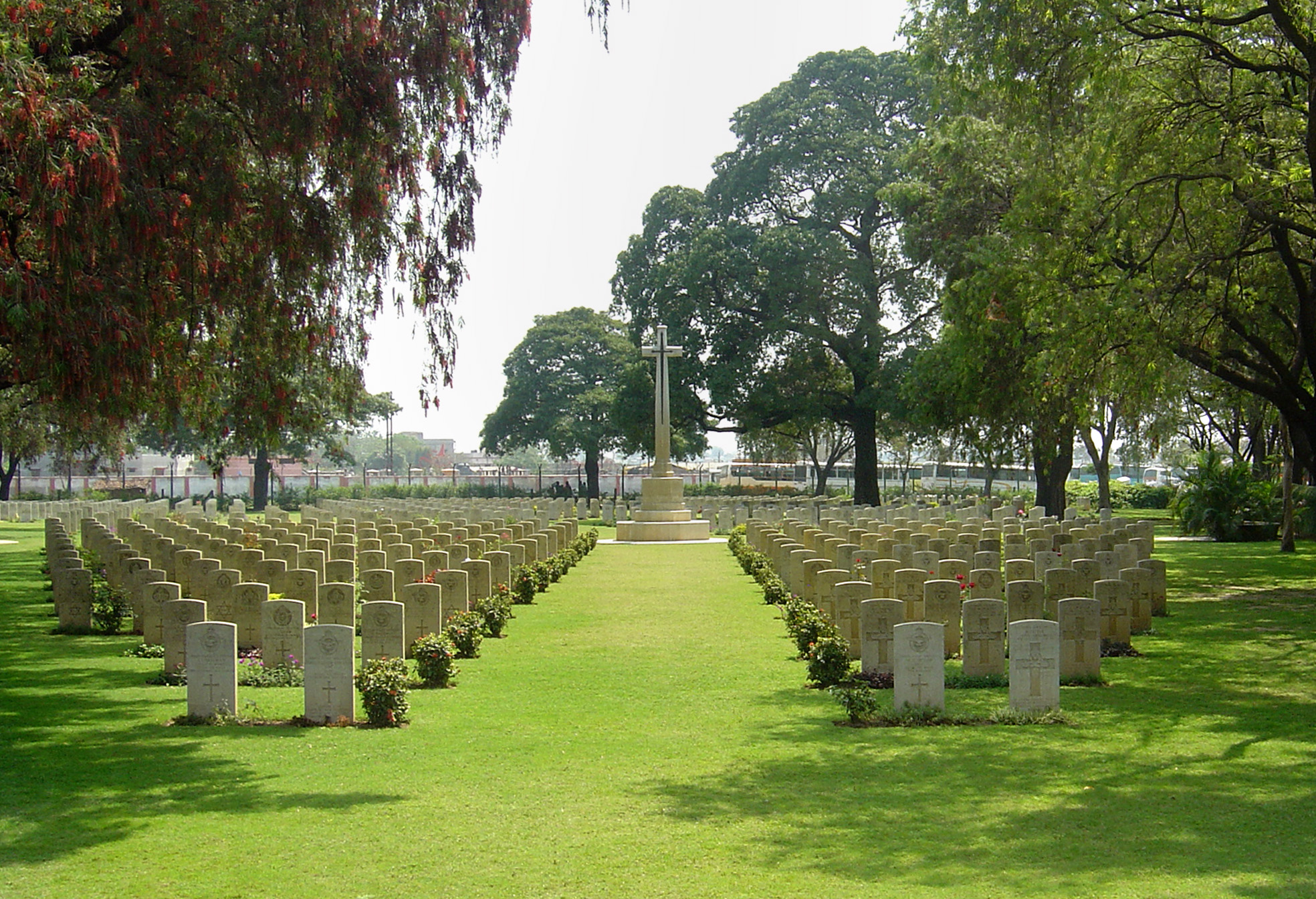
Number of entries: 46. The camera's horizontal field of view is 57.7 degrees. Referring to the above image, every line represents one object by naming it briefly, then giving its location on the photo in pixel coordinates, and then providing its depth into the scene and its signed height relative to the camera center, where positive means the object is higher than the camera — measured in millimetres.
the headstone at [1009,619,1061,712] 10109 -1718
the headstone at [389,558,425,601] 16141 -1407
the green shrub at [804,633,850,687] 11641 -1929
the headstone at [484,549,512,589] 19359 -1615
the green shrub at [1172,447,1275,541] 34031 -1072
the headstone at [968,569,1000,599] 15289 -1526
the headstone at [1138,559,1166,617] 16359 -1710
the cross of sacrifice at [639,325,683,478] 38406 +1642
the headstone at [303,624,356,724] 10031 -1794
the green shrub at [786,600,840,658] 12844 -1825
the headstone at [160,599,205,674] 11664 -1566
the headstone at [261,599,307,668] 12219 -1686
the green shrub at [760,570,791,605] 18438 -1990
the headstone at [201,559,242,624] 14633 -1559
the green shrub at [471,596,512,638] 15359 -1914
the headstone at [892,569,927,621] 14602 -1503
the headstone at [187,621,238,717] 9938 -1671
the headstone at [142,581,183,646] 13781 -1629
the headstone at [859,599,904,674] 11766 -1667
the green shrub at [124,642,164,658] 13734 -2104
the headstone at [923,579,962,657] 13289 -1525
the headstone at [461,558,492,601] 17016 -1636
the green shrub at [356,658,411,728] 9953 -1895
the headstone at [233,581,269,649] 13852 -1639
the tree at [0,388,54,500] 29969 +1305
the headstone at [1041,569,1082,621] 14406 -1479
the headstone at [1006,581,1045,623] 13211 -1500
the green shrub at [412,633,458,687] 11891 -1947
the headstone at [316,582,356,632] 13344 -1507
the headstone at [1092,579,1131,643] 13516 -1670
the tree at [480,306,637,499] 67562 +5232
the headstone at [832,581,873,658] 13727 -1675
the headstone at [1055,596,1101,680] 11727 -1736
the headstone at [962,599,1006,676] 11945 -1739
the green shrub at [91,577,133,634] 15891 -1904
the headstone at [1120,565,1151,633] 15234 -1828
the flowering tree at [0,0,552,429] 7781 +2303
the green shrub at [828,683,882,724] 10031 -2024
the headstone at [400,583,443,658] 14102 -1672
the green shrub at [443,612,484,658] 13727 -1929
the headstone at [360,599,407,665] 12086 -1646
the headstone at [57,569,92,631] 16062 -1825
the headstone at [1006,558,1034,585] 16219 -1445
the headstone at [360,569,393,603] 16312 -1598
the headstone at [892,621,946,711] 10070 -1694
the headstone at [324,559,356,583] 16703 -1441
